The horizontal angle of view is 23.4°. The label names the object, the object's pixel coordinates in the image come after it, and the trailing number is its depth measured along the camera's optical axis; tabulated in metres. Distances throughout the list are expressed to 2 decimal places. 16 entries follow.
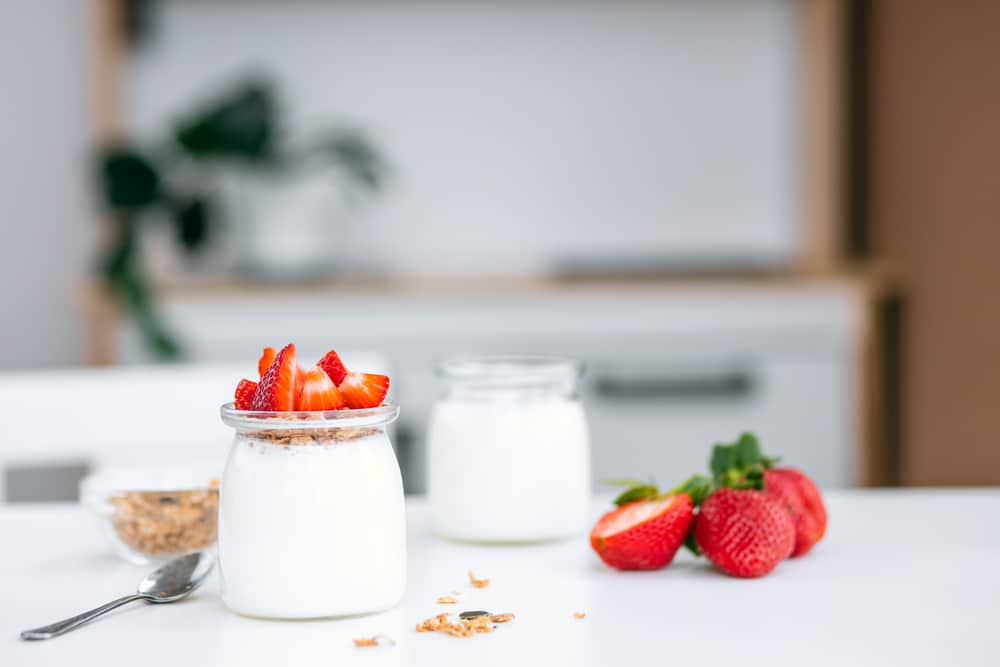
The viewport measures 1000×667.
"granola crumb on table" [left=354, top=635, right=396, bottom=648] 0.85
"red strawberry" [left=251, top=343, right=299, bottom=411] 0.88
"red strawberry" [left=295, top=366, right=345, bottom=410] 0.88
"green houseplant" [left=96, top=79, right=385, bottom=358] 2.24
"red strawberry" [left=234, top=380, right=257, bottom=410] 0.90
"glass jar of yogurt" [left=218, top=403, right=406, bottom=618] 0.87
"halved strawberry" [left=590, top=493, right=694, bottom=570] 0.93
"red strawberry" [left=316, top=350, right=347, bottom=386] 0.91
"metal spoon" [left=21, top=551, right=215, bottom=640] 0.87
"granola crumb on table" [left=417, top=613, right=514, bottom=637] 0.86
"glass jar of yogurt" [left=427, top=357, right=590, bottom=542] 0.99
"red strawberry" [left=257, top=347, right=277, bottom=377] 0.90
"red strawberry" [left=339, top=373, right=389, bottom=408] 0.89
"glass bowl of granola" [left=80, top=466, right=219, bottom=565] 0.97
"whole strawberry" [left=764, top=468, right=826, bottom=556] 0.96
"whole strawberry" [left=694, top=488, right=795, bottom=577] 0.93
